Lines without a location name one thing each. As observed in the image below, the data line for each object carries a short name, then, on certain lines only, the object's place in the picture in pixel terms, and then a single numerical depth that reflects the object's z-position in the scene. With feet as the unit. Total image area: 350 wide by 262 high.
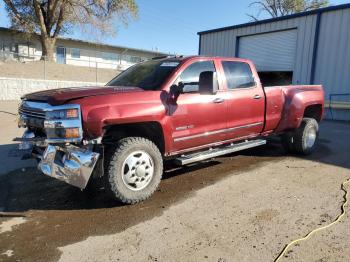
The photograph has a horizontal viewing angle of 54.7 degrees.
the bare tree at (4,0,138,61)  91.86
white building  104.06
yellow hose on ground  10.34
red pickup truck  12.94
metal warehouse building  48.39
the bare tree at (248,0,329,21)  140.87
